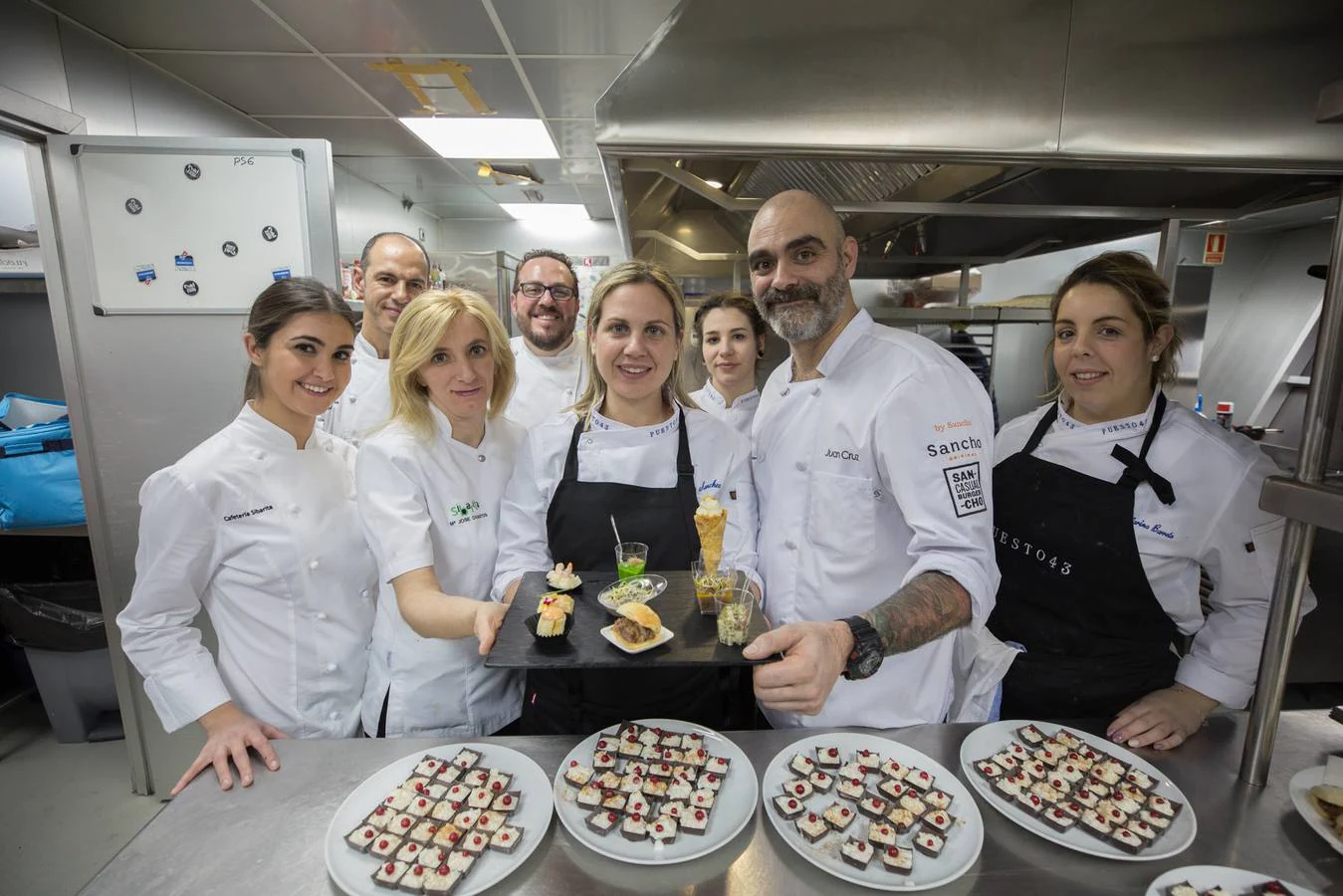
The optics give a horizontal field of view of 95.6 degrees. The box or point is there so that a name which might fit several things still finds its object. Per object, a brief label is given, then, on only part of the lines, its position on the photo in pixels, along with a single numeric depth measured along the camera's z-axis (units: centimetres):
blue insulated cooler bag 292
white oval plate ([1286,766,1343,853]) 107
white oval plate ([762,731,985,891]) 100
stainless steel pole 103
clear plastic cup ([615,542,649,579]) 148
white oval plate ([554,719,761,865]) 104
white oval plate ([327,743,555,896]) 100
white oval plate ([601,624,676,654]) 122
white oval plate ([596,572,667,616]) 134
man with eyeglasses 293
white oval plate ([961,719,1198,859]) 105
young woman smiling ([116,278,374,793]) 151
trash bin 311
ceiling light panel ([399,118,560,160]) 443
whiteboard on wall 246
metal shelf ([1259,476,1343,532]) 97
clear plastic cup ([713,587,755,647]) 123
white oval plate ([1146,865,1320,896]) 98
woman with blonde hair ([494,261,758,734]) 164
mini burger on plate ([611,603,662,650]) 126
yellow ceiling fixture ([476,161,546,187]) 554
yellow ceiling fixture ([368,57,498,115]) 352
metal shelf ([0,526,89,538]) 305
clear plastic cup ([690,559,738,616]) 136
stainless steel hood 113
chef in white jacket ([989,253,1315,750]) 150
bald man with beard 143
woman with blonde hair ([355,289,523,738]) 164
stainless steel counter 101
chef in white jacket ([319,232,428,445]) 266
